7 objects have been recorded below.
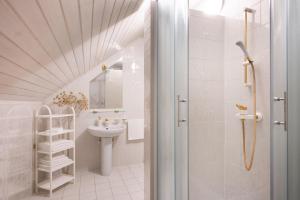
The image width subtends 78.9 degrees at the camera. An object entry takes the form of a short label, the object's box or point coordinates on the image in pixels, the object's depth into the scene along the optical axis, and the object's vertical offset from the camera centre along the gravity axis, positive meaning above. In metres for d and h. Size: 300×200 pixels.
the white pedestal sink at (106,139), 2.63 -0.61
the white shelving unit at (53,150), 2.19 -0.63
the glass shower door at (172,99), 1.05 +0.00
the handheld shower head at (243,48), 1.26 +0.36
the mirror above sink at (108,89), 3.01 +0.17
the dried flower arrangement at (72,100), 2.64 -0.01
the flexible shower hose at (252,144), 1.26 -0.32
